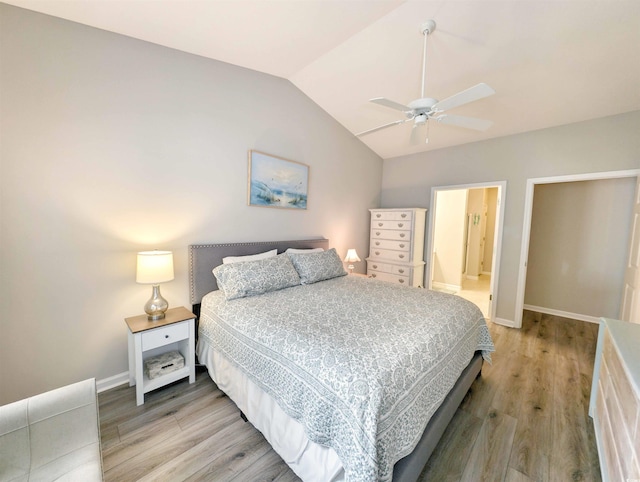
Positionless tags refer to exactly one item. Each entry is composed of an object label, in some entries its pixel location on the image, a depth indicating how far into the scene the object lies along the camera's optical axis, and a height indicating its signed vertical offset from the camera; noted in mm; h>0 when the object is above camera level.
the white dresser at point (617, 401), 1052 -861
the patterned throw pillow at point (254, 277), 2225 -523
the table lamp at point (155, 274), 1936 -438
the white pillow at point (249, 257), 2551 -382
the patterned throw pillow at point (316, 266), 2789 -490
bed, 1078 -773
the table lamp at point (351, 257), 3902 -498
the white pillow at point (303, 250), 3031 -336
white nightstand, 1867 -975
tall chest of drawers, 4047 -318
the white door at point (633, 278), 2348 -438
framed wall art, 2842 +497
